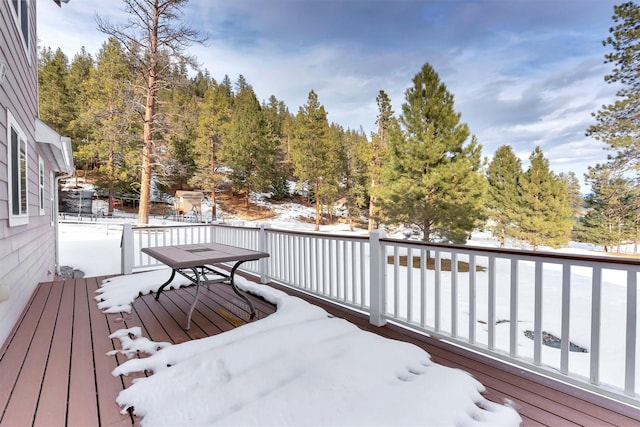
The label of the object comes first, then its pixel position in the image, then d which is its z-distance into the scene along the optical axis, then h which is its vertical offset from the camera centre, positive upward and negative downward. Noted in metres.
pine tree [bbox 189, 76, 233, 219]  20.62 +4.50
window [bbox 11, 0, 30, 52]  3.47 +2.33
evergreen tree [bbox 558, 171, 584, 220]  29.73 +2.34
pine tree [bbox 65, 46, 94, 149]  19.25 +7.05
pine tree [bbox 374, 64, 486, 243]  11.47 +1.54
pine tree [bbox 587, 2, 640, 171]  7.93 +3.23
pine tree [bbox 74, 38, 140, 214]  11.31 +3.36
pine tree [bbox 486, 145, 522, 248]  16.11 +0.76
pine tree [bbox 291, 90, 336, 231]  19.42 +3.87
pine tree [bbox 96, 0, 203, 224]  10.19 +5.72
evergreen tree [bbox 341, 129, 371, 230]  23.09 +1.49
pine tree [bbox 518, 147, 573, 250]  15.09 +0.03
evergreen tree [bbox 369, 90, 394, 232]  17.56 +3.95
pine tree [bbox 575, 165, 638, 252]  8.48 +0.03
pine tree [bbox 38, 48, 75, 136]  18.91 +6.75
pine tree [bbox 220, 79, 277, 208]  23.39 +4.34
